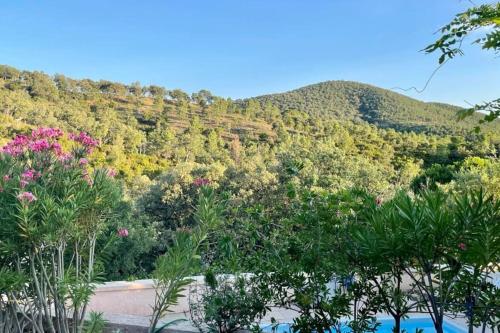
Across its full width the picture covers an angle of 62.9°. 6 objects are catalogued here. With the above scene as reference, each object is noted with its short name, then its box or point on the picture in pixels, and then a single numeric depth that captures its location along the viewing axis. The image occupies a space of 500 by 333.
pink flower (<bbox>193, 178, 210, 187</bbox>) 3.06
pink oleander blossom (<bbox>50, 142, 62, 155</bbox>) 2.85
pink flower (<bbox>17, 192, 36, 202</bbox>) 2.32
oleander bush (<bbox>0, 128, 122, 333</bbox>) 2.43
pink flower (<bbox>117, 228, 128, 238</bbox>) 3.05
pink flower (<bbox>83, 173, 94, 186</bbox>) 2.79
